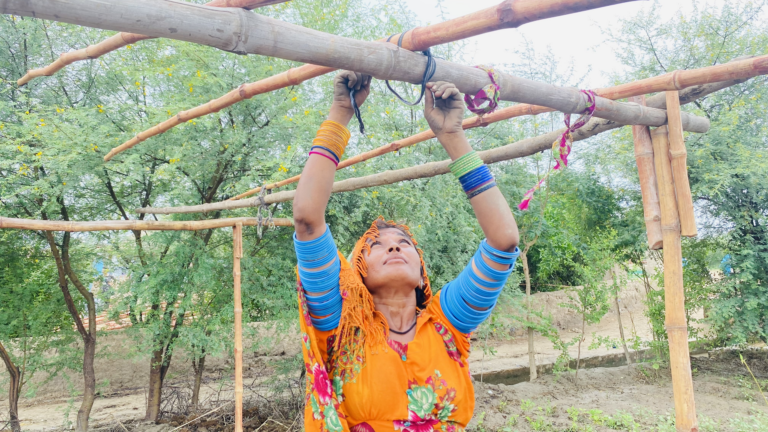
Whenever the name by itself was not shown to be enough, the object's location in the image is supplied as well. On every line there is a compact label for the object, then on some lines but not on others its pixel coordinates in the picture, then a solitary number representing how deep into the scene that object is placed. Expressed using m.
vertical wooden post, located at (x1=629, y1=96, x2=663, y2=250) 2.70
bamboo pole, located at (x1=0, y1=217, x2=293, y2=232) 3.87
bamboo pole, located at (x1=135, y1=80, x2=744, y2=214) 2.52
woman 1.59
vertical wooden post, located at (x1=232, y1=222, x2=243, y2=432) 3.86
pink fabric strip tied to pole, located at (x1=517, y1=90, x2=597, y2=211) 2.12
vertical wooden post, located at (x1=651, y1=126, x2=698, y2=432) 2.51
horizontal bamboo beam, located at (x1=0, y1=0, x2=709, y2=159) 0.94
